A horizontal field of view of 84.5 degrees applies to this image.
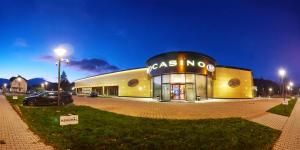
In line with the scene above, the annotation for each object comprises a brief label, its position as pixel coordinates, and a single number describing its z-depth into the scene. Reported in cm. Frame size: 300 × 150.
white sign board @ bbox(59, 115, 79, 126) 606
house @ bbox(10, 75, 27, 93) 8140
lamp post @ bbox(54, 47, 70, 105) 1145
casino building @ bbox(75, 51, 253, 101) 2391
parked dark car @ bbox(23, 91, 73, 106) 1636
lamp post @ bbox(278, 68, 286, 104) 1897
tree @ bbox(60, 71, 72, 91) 8948
